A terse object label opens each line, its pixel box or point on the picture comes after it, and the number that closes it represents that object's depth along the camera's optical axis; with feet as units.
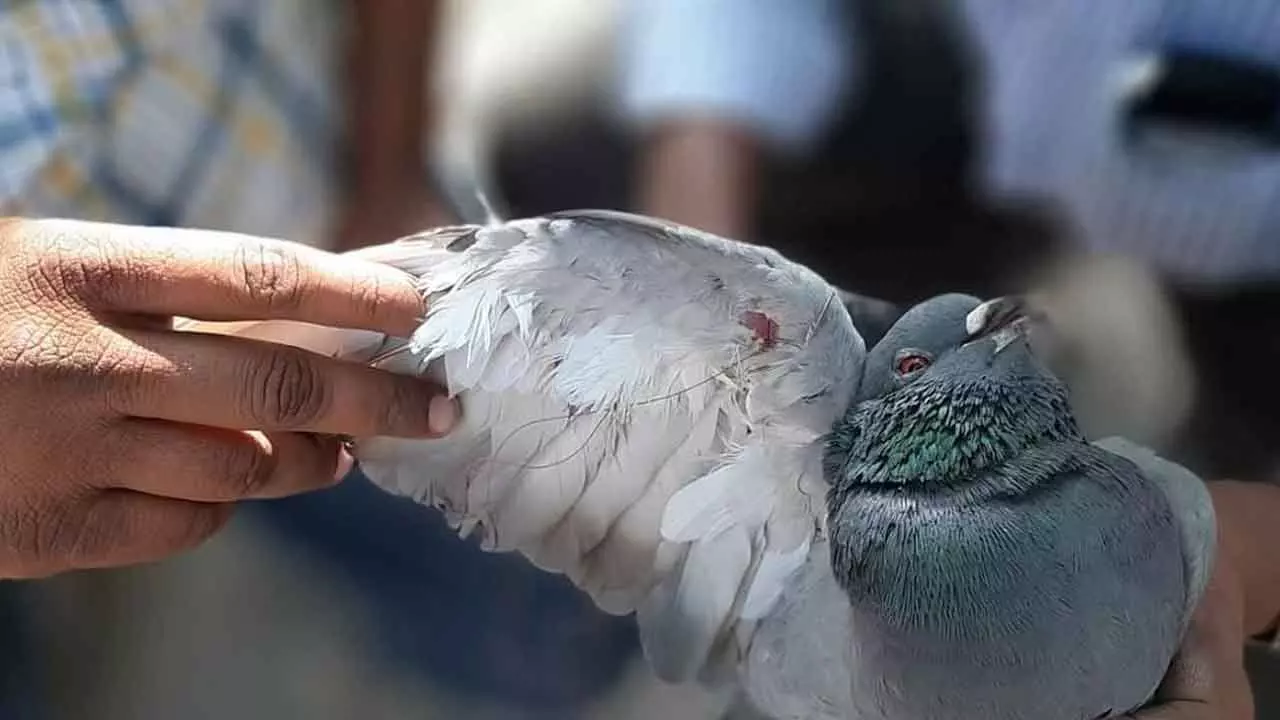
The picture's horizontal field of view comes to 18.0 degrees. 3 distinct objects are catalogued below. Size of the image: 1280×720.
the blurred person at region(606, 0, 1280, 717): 3.42
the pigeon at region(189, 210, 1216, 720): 2.86
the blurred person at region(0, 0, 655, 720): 3.63
